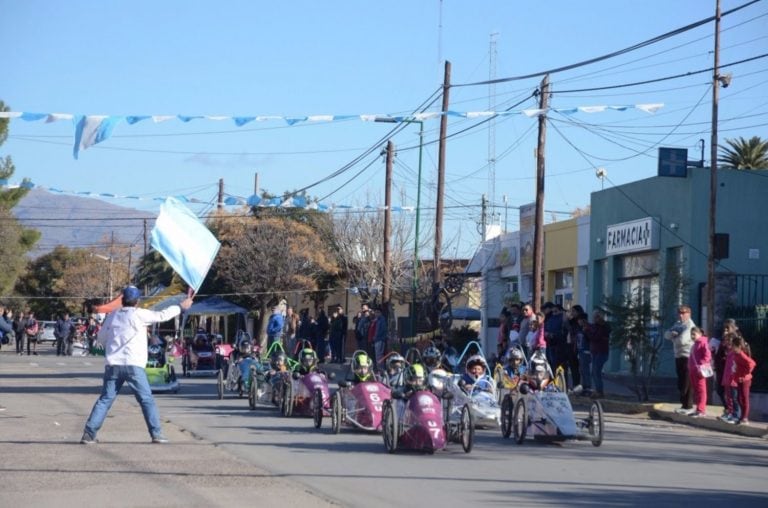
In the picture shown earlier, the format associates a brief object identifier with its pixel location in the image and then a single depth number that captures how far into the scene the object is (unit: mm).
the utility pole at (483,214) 61616
